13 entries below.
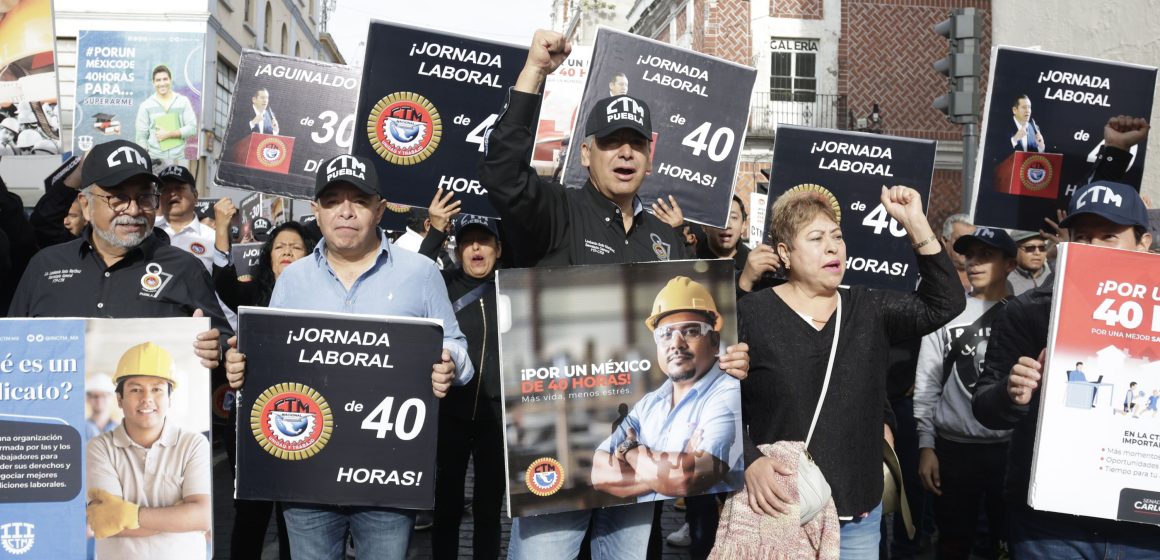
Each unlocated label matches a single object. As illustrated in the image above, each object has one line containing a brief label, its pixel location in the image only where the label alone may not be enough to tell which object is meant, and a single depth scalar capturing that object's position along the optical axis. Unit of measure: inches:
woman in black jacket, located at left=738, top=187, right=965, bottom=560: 140.8
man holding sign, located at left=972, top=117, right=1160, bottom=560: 133.5
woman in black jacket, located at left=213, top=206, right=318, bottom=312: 232.5
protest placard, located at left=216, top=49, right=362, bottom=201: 267.3
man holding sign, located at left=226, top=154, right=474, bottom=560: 147.2
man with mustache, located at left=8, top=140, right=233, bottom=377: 151.4
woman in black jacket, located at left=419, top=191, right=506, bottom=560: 208.4
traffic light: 364.5
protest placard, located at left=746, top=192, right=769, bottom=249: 511.5
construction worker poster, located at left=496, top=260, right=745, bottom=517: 133.9
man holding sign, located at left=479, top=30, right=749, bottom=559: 134.2
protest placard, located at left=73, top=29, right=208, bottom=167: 361.7
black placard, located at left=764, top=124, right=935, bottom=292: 243.3
